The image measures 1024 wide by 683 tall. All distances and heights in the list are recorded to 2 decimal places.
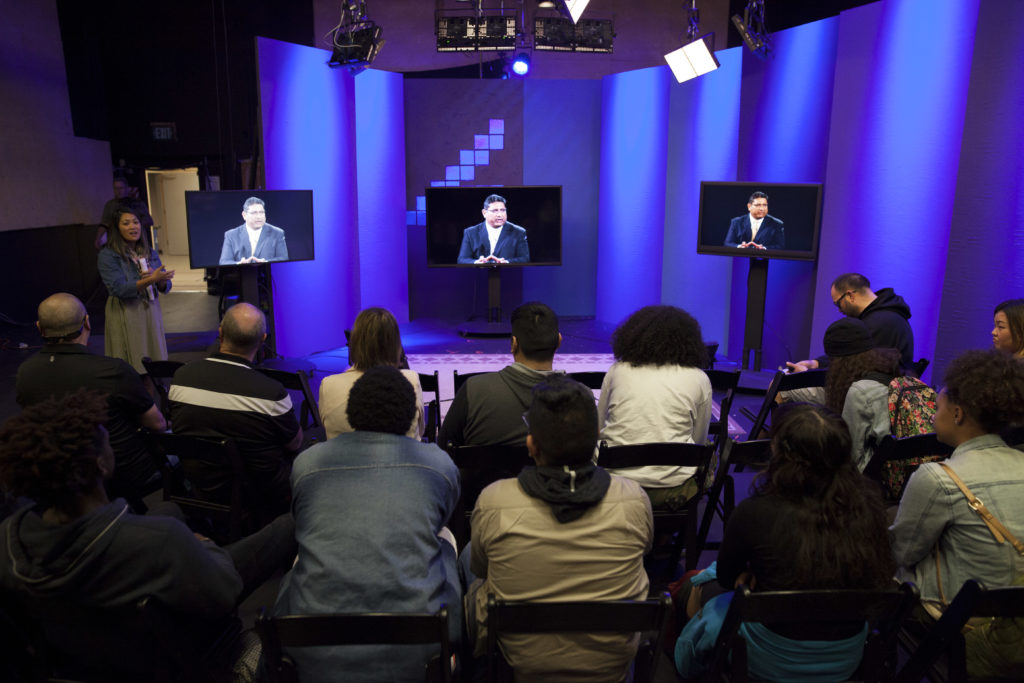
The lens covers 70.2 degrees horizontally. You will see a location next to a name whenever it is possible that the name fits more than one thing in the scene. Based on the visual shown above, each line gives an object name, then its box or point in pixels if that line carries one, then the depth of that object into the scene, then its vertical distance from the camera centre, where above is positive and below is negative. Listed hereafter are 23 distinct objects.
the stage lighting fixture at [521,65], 8.28 +1.61
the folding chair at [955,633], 1.77 -1.06
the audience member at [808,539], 1.82 -0.82
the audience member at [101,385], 3.00 -0.74
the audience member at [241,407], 2.99 -0.82
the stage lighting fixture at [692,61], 6.55 +1.36
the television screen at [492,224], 7.76 -0.17
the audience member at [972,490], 2.05 -0.78
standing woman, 5.13 -0.59
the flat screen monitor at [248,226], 5.95 -0.17
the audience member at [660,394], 2.93 -0.74
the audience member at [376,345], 3.16 -0.61
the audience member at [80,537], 1.70 -0.78
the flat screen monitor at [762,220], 5.97 -0.07
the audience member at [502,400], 2.90 -0.75
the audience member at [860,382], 3.07 -0.73
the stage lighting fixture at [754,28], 6.18 +1.55
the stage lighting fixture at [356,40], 6.42 +1.46
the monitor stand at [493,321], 7.98 -1.26
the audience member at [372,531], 1.87 -0.84
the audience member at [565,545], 1.86 -0.85
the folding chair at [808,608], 1.76 -0.95
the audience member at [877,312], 4.46 -0.61
